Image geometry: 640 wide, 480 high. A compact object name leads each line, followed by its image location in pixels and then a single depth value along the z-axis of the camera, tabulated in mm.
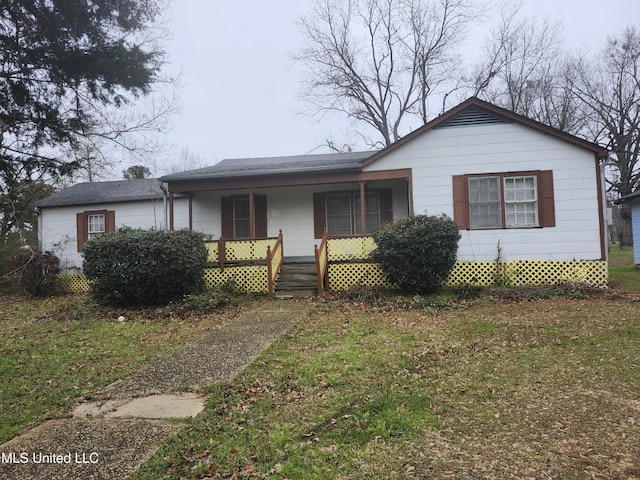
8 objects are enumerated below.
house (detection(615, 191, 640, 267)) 15833
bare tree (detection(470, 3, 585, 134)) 25984
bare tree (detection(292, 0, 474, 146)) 25766
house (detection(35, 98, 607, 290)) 10422
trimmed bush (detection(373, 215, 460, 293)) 9461
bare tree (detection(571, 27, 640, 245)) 27703
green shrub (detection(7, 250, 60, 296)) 12852
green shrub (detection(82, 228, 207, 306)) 9406
